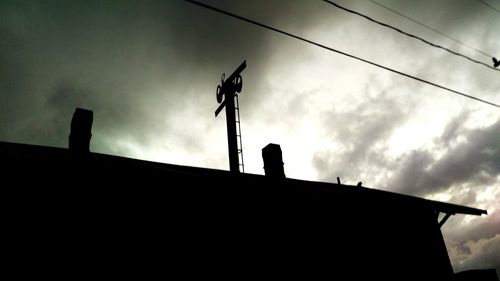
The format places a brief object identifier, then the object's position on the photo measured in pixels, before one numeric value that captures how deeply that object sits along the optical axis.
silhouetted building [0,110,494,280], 5.45
